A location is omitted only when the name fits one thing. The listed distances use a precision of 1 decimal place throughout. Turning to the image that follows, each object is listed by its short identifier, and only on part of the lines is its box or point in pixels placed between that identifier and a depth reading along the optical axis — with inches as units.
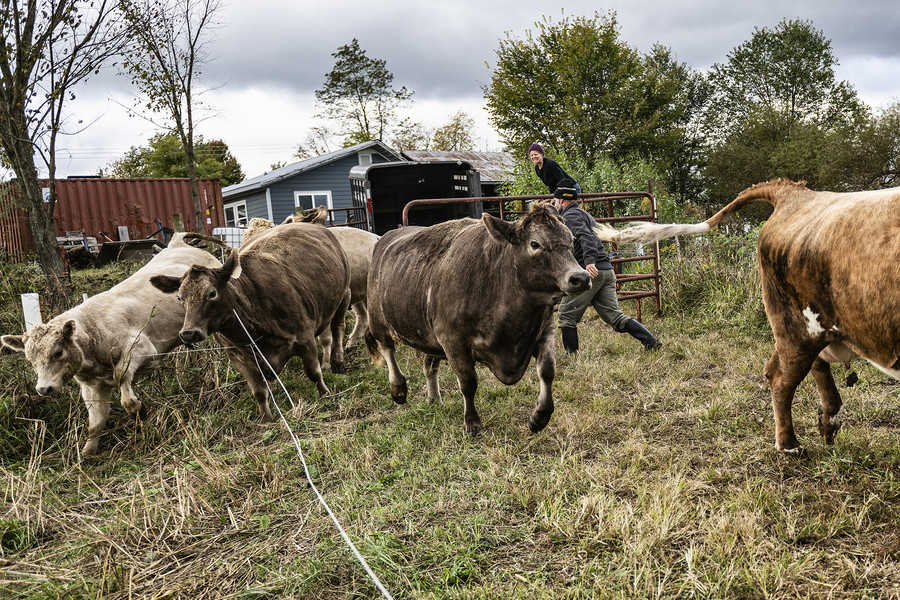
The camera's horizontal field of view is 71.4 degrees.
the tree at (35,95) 267.1
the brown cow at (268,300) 205.0
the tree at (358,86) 1680.6
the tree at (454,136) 1765.5
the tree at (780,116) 1237.1
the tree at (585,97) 1055.0
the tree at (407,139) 1659.7
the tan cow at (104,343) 193.2
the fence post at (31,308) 237.6
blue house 1092.5
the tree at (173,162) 1861.5
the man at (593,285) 245.3
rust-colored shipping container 788.6
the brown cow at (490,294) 161.0
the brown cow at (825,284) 106.5
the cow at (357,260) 324.2
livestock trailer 490.6
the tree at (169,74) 574.6
